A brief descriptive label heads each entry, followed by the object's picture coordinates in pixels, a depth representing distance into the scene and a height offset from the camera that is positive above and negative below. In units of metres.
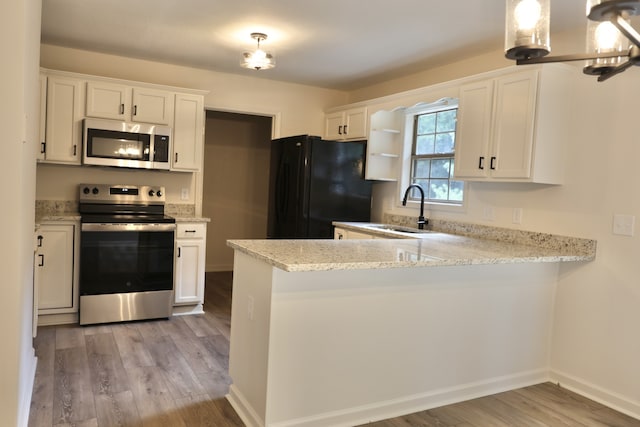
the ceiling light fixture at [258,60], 3.43 +0.89
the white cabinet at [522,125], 3.07 +0.49
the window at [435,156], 4.23 +0.34
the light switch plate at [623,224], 2.82 -0.12
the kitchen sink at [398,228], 4.12 -0.33
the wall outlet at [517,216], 3.47 -0.13
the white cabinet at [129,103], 4.18 +0.66
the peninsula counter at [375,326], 2.29 -0.73
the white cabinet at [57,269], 3.88 -0.79
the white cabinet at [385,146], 4.70 +0.45
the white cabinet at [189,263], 4.38 -0.77
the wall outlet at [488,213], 3.70 -0.13
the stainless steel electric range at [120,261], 3.97 -0.72
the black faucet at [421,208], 4.22 -0.13
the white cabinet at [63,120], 4.04 +0.45
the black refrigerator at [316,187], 4.47 +0.01
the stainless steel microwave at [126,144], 4.14 +0.29
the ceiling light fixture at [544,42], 1.37 +0.47
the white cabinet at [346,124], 4.79 +0.69
